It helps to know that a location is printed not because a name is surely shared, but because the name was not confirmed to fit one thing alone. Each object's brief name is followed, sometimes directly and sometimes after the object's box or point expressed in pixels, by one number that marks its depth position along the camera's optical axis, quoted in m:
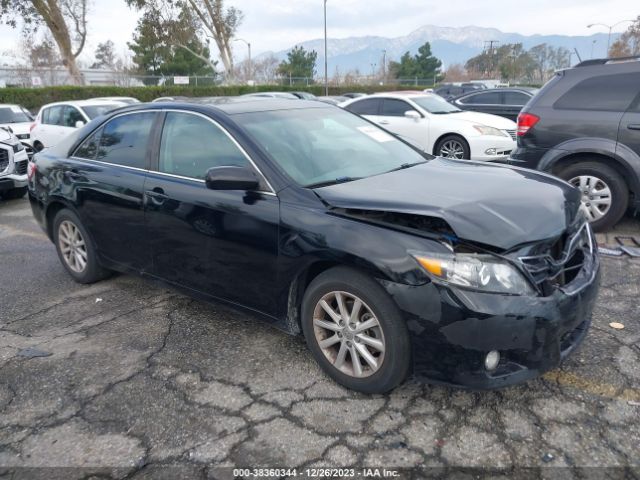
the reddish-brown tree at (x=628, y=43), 42.75
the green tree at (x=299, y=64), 54.28
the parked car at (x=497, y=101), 13.05
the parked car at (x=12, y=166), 8.23
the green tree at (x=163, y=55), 39.38
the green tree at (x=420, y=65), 56.88
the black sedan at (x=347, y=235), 2.49
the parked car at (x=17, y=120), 13.38
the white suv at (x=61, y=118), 11.52
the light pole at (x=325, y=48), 36.33
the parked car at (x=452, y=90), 27.02
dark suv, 5.31
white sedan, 9.32
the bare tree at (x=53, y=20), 31.23
